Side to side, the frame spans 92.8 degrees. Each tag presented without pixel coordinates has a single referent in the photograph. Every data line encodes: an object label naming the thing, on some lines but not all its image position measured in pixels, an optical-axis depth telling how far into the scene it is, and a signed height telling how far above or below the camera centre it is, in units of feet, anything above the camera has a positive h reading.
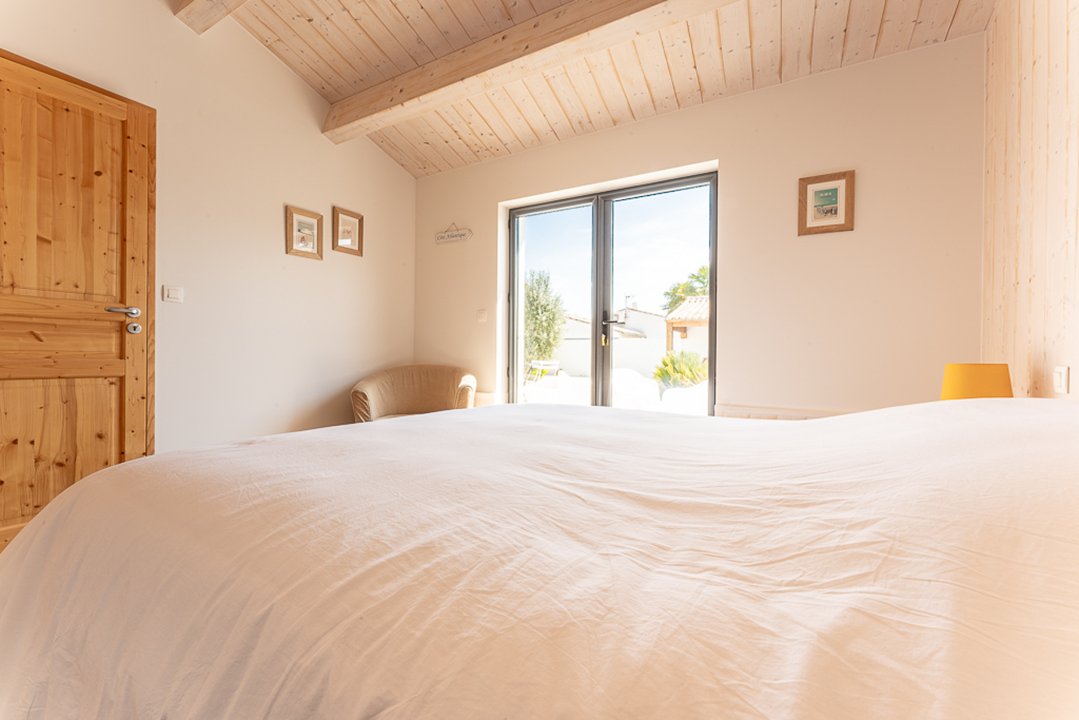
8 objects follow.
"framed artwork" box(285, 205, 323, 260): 11.78 +2.88
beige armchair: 12.95 -0.86
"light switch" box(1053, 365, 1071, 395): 4.94 -0.18
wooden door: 7.63 +1.14
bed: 1.45 -0.83
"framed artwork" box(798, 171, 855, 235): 9.16 +2.85
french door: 11.28 +1.44
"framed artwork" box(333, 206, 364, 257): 12.89 +3.18
